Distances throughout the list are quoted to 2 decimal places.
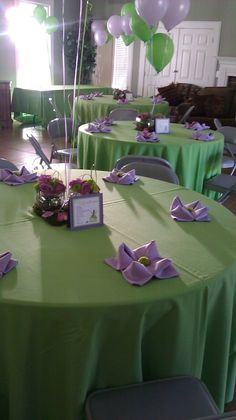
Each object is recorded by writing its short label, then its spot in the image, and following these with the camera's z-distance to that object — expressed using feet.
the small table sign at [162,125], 12.37
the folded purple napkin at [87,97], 21.04
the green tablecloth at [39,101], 26.35
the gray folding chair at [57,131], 13.60
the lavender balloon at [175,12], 11.41
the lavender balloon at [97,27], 24.33
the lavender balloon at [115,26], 19.39
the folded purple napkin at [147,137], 11.28
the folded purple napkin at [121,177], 7.60
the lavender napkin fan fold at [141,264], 4.34
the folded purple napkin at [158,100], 19.85
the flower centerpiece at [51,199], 5.64
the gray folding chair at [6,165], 8.46
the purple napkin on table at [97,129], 12.16
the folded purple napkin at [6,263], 4.32
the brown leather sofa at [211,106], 24.57
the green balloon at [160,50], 10.80
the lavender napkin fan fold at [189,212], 6.04
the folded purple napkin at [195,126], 13.30
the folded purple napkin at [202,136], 11.77
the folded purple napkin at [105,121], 13.12
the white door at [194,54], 29.68
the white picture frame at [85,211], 5.34
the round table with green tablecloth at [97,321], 3.89
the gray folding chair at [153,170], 8.49
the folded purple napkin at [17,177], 7.37
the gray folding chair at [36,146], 9.81
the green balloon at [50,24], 23.57
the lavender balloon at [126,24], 16.69
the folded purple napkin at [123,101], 19.86
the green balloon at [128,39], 18.74
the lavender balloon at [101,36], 24.09
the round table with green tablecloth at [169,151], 11.12
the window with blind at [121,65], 34.19
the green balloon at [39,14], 22.17
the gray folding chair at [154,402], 3.80
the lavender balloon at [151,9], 10.47
